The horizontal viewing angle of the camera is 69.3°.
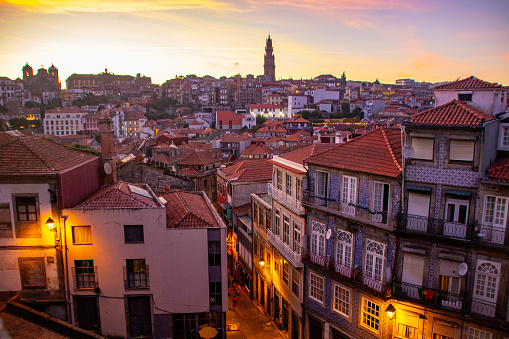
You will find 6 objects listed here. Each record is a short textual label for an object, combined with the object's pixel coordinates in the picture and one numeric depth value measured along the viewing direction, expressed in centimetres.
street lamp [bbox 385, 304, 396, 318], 1389
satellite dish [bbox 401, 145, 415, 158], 1409
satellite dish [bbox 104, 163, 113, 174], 2067
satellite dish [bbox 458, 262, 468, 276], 1316
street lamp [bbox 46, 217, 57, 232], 1535
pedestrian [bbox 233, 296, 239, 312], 2456
